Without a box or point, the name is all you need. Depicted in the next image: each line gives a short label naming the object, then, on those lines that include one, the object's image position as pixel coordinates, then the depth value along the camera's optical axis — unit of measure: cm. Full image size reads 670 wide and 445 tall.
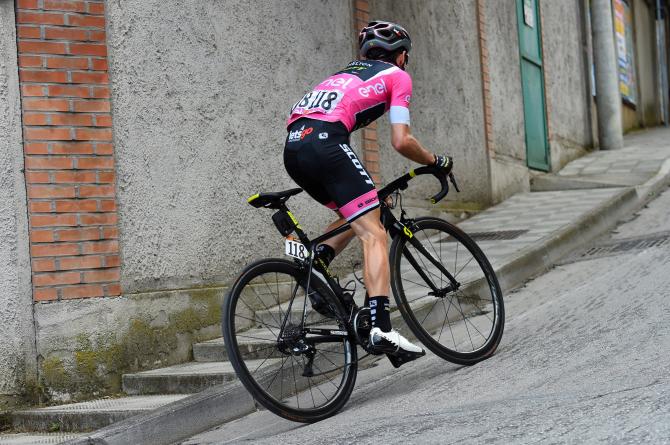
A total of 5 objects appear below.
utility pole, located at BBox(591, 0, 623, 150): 3269
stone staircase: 1159
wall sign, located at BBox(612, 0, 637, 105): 4009
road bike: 1002
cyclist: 1059
